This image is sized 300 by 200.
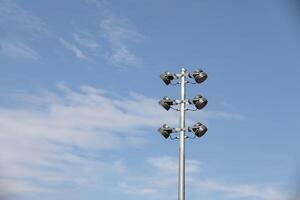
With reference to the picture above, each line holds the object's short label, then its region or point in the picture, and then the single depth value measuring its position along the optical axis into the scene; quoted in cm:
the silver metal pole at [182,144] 2505
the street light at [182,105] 2552
